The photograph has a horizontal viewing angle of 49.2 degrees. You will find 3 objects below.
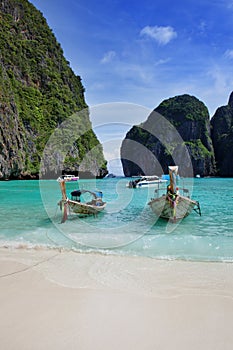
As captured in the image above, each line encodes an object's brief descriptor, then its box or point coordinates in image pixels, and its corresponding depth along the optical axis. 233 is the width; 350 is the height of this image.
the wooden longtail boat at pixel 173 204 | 11.45
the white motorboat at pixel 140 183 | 39.09
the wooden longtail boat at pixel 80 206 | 11.93
